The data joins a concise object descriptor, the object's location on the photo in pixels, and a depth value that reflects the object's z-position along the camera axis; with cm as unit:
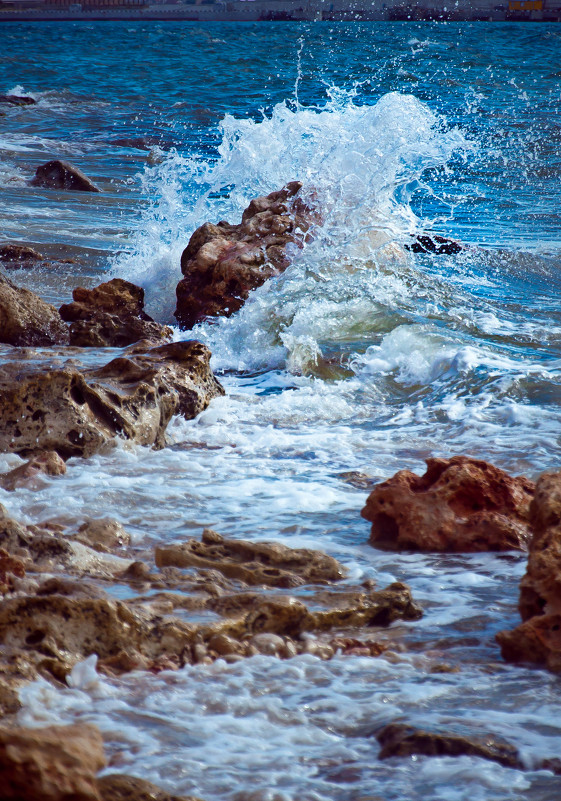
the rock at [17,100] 5047
